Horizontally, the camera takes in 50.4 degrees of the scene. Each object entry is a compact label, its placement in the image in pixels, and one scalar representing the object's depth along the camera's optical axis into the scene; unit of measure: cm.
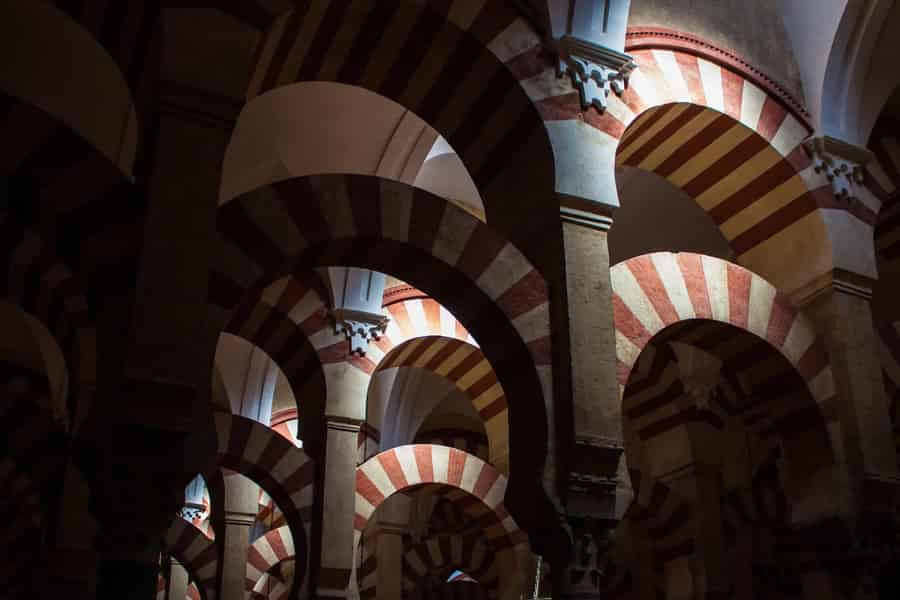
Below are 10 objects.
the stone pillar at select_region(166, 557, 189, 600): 1184
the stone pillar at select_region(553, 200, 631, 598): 446
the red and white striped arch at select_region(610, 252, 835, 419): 536
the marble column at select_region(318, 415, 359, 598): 643
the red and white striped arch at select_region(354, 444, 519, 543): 825
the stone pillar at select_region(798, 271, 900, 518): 569
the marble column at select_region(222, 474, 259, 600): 836
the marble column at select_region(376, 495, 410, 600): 1016
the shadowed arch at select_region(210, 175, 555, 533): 438
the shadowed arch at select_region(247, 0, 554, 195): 533
